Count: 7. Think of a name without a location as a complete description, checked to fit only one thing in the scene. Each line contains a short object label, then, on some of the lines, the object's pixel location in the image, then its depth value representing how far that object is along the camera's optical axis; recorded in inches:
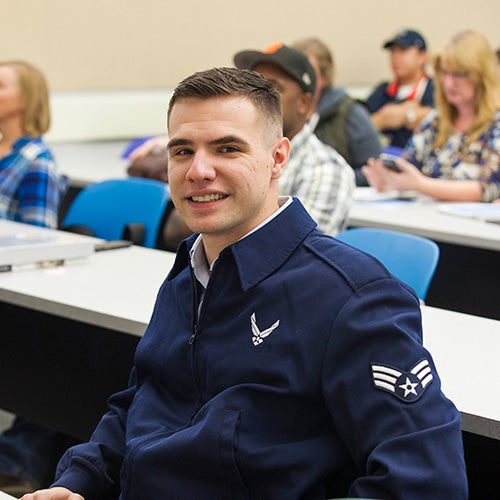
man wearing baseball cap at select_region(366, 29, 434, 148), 264.2
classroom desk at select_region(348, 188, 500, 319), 126.3
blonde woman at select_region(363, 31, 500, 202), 149.3
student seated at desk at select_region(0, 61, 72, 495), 134.6
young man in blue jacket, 50.5
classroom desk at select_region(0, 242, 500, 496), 82.0
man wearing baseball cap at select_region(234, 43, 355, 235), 114.3
